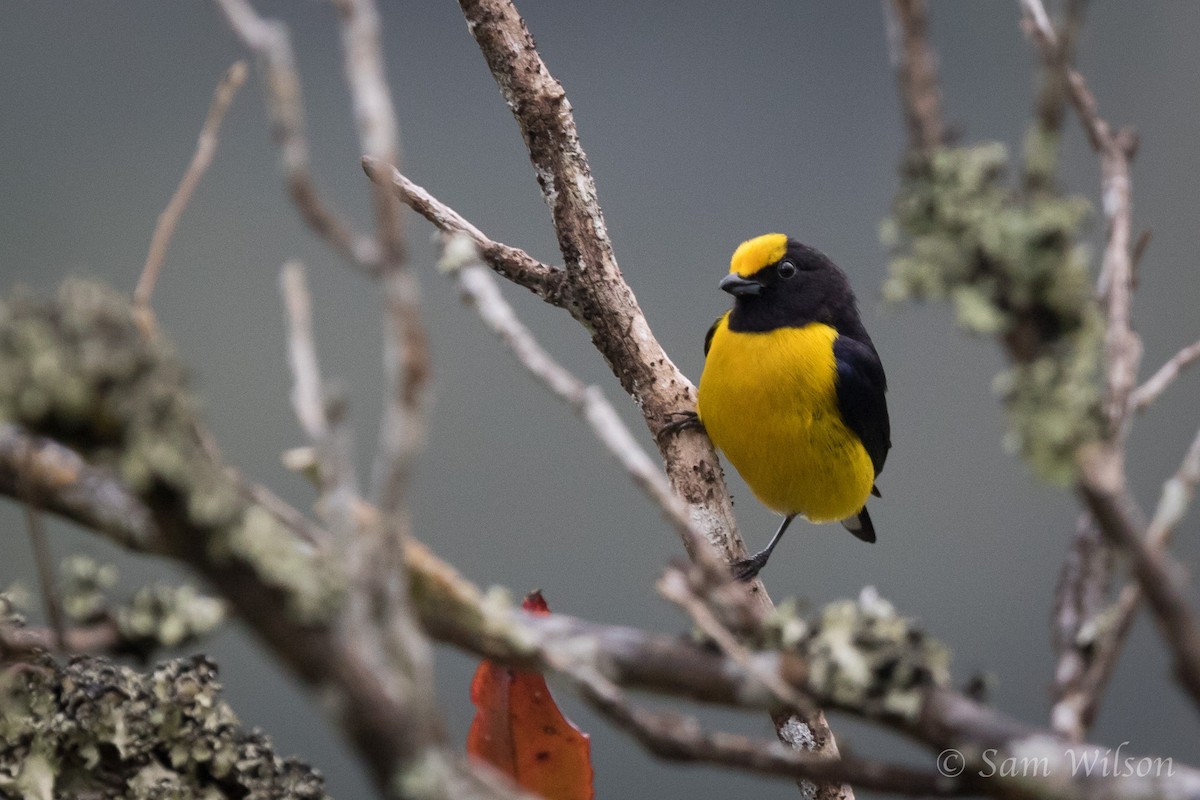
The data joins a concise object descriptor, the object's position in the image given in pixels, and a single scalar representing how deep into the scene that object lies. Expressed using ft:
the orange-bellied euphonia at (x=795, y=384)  16.45
